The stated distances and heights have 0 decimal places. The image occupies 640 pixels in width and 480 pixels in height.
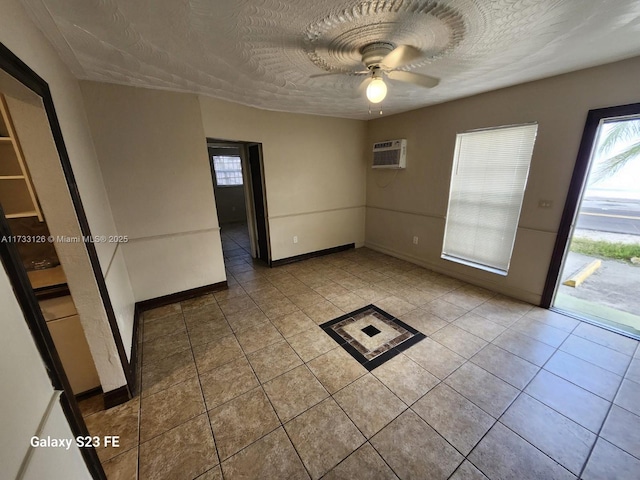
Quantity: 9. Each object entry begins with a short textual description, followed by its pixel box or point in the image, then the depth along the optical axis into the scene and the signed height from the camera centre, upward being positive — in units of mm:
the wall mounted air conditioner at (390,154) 3808 +292
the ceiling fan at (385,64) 1639 +763
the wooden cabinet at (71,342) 1581 -1054
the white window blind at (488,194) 2754 -286
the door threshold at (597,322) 2281 -1497
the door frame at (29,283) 783 -342
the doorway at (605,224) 2199 -594
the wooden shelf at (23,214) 1523 -205
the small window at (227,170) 7312 +183
